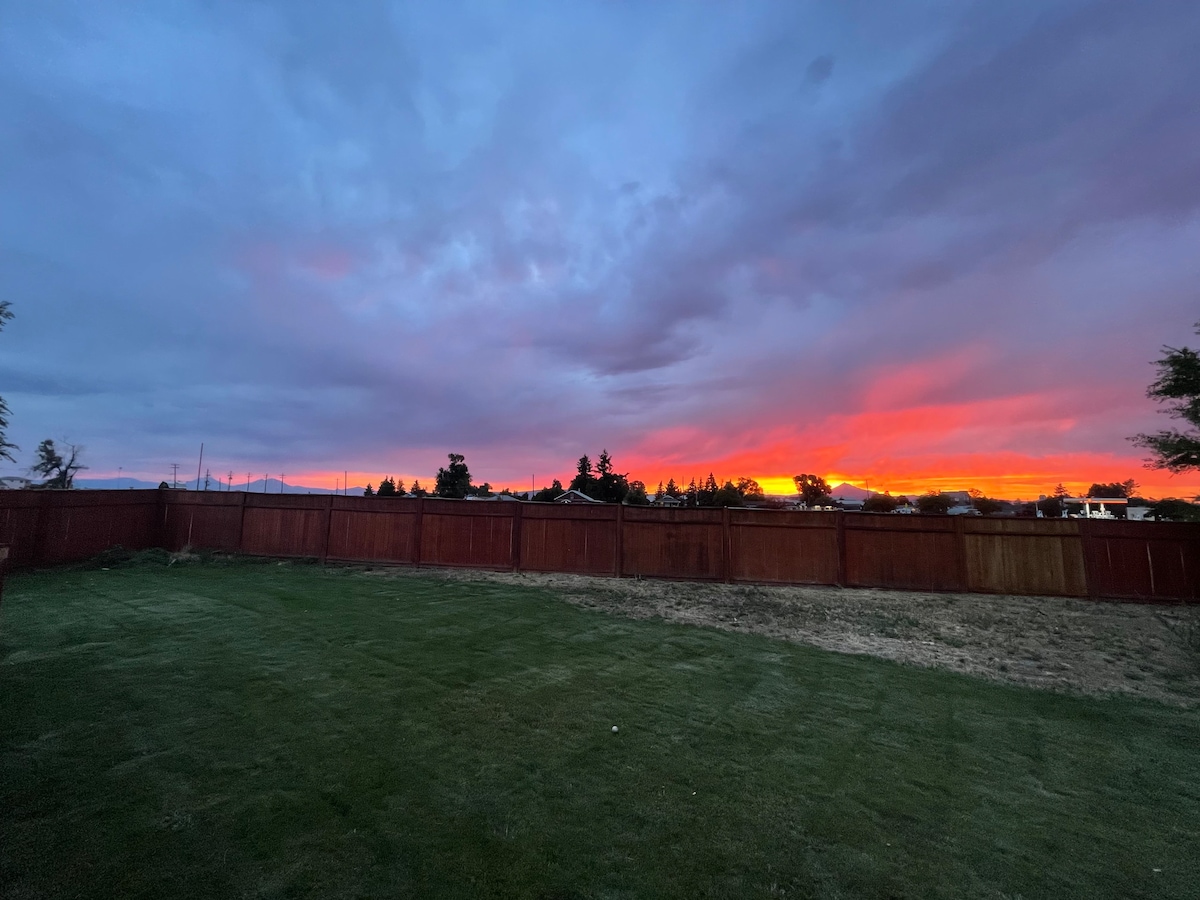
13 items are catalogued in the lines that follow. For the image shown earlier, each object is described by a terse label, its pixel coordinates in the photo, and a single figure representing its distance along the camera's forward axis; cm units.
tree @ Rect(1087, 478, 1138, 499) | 7138
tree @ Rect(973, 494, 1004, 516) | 6243
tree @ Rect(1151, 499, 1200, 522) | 1305
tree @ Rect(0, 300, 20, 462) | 759
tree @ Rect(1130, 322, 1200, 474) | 1242
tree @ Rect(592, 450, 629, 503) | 5759
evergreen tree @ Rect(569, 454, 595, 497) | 5865
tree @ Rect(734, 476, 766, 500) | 6568
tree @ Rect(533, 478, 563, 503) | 5686
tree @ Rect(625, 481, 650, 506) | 5744
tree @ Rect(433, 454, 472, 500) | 4997
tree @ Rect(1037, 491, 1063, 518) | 5845
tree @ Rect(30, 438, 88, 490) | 2264
